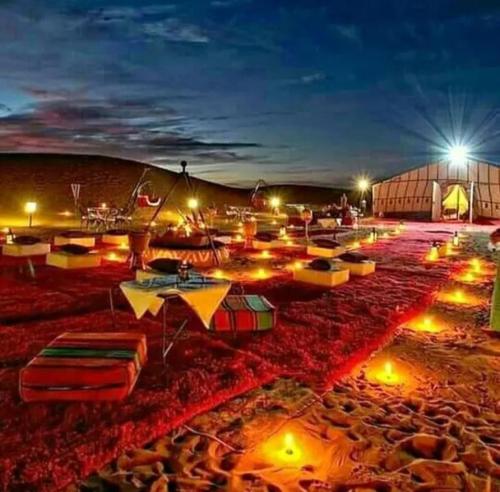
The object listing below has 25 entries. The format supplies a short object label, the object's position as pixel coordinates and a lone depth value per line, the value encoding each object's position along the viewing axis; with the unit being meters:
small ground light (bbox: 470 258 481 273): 10.11
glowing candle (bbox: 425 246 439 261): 11.54
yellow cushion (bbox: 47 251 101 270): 9.13
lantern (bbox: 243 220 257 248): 13.16
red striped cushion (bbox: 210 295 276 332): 5.18
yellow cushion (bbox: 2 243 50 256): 10.42
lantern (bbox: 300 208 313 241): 15.82
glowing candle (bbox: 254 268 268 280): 8.73
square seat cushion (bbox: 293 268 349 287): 8.05
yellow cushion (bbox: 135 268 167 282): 6.93
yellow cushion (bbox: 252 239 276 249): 13.05
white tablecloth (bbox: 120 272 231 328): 4.16
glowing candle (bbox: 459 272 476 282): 8.94
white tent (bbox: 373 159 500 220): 26.14
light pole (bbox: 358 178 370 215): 31.09
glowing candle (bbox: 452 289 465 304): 7.24
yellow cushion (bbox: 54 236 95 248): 11.91
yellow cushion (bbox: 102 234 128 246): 13.18
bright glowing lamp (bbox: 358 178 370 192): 31.01
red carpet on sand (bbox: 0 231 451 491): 2.97
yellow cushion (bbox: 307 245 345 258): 11.62
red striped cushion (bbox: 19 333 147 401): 3.49
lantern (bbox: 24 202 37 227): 15.54
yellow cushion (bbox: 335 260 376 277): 9.02
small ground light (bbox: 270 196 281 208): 26.19
